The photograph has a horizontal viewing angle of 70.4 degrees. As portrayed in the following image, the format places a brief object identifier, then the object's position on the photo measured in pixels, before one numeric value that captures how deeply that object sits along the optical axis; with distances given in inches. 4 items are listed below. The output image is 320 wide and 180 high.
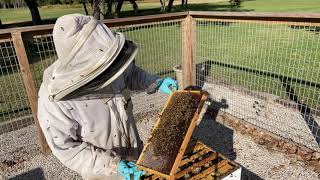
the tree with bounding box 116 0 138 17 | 862.5
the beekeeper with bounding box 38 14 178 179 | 55.0
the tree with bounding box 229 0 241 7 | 1333.3
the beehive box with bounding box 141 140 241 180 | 87.6
